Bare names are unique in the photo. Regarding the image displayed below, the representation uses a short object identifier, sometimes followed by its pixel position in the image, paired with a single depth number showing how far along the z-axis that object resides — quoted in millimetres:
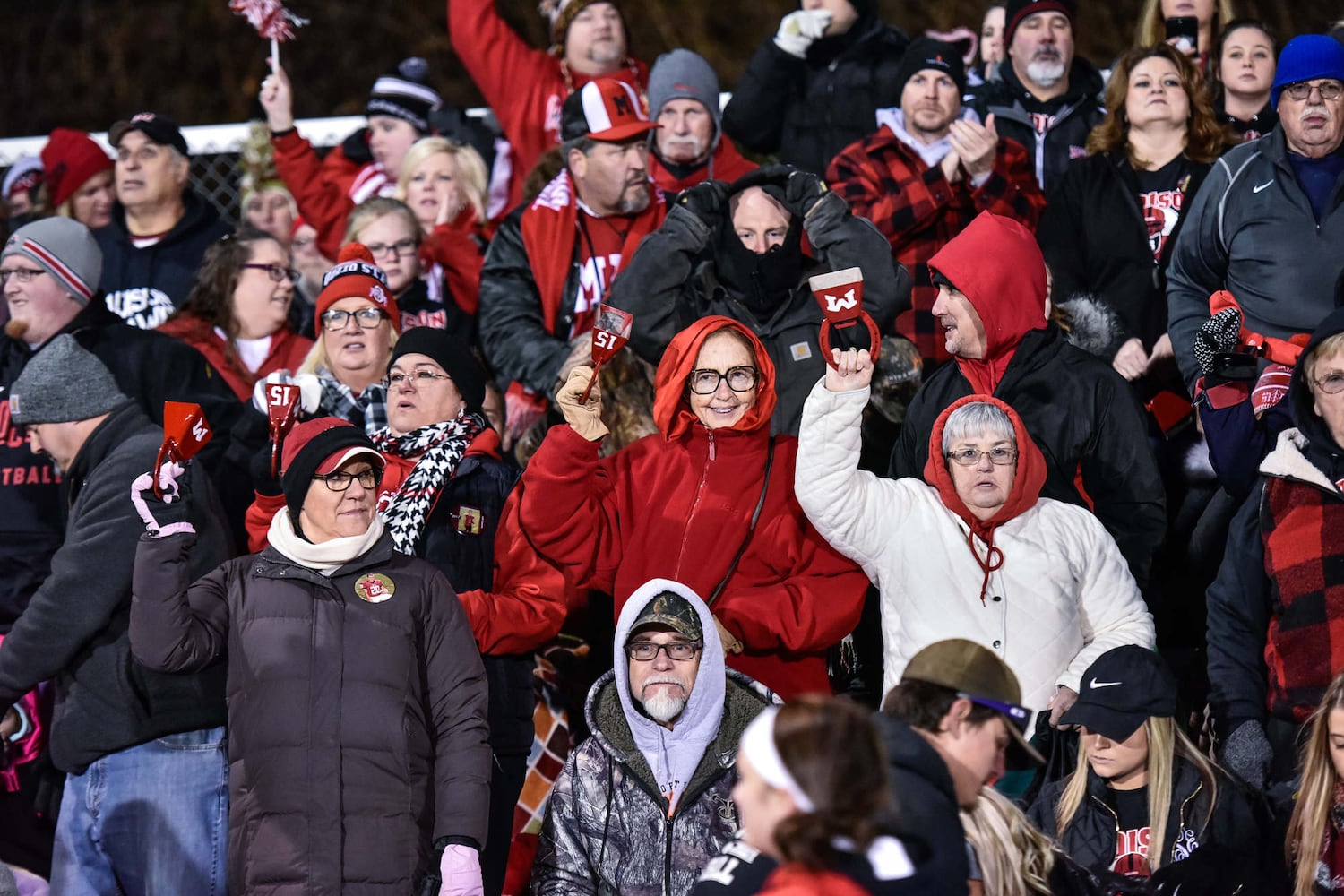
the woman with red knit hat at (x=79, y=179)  18000
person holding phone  16250
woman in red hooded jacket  11453
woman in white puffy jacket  11055
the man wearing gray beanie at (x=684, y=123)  15836
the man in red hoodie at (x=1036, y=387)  11797
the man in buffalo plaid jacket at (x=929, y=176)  14328
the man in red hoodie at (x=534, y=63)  17344
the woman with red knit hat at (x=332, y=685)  10195
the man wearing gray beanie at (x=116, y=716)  10930
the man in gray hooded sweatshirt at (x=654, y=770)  10453
